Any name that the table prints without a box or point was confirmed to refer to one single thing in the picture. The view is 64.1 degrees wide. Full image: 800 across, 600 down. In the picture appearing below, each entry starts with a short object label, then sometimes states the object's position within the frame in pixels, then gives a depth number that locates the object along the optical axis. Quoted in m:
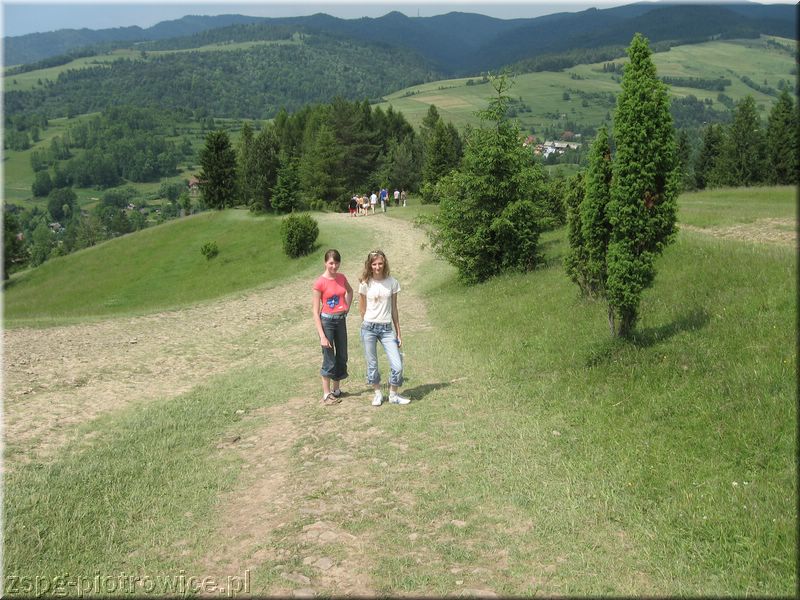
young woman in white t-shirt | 10.01
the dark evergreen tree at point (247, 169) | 58.91
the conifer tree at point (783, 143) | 54.72
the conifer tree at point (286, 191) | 50.69
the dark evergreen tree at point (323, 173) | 58.34
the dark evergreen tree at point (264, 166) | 55.69
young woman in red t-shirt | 10.24
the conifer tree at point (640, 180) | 9.49
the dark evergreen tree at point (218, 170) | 60.34
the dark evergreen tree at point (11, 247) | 59.28
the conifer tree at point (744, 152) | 61.84
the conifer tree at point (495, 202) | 20.89
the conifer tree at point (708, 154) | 69.94
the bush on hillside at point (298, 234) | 33.19
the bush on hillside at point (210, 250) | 42.12
